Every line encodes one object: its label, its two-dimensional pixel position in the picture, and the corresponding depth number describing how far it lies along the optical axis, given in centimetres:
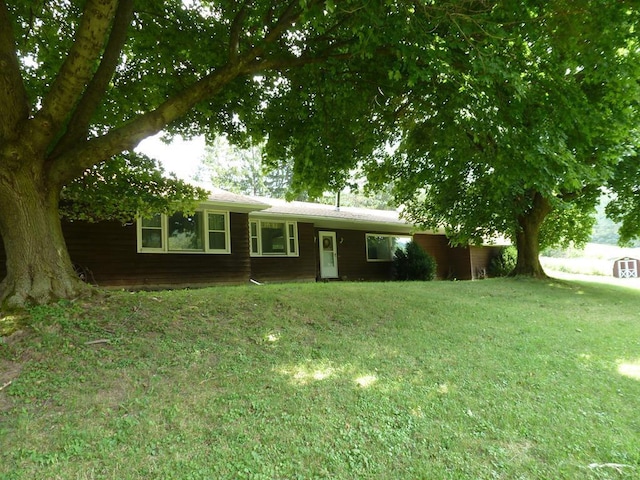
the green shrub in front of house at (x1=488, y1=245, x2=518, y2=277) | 2180
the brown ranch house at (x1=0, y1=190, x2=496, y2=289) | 1023
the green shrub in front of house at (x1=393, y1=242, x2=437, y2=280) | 1675
